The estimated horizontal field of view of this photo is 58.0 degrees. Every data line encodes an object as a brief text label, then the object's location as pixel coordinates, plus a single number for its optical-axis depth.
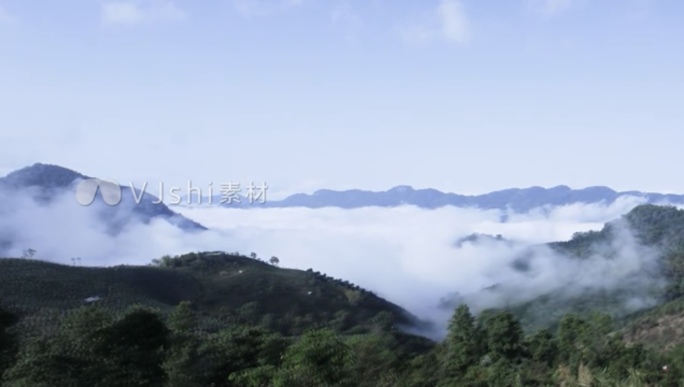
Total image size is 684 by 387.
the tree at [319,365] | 22.81
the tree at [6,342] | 21.60
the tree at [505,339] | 38.03
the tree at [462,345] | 38.50
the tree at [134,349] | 19.55
